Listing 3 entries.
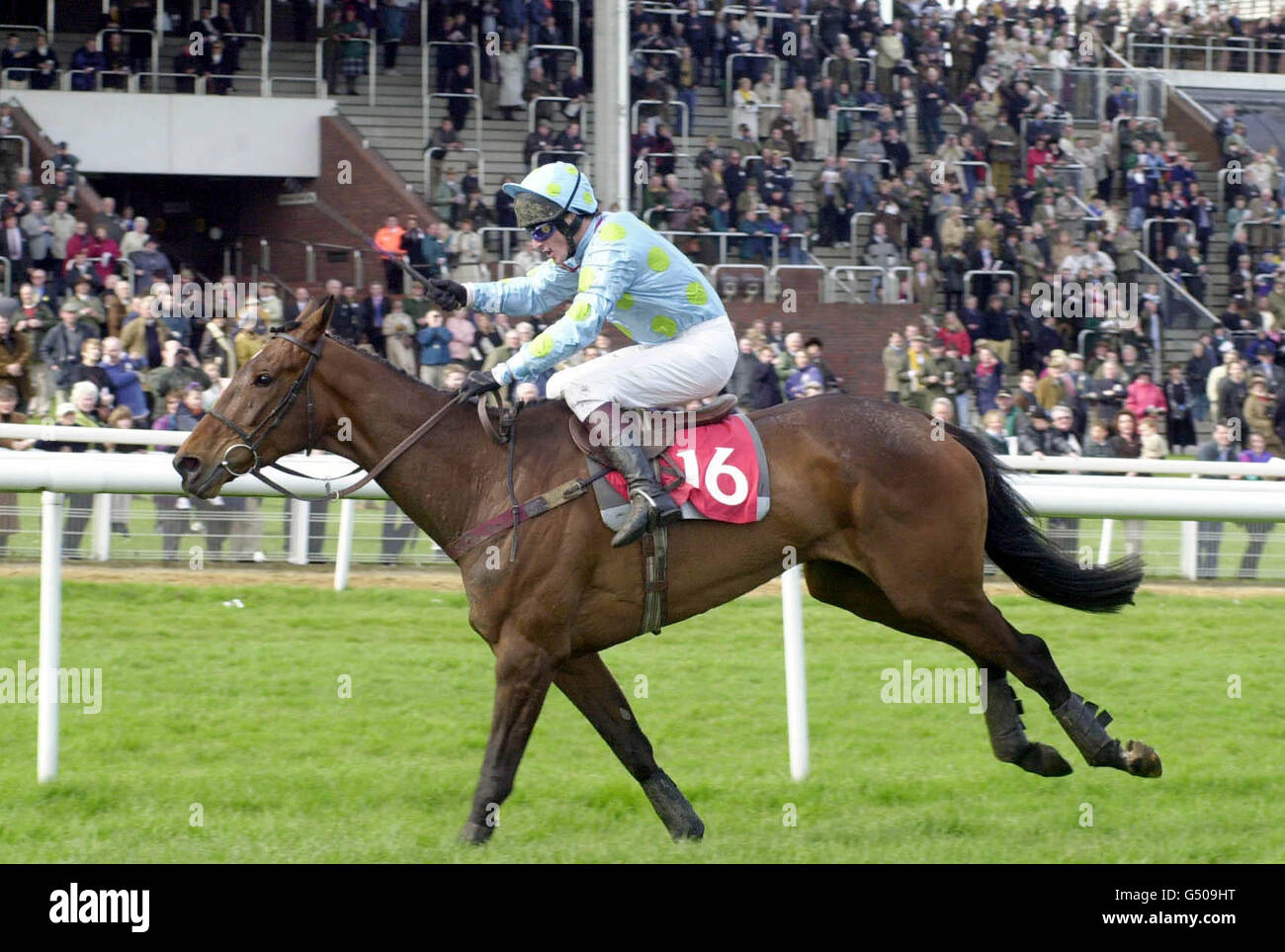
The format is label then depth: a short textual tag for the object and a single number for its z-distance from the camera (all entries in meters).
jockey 5.05
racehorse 5.07
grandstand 17.03
